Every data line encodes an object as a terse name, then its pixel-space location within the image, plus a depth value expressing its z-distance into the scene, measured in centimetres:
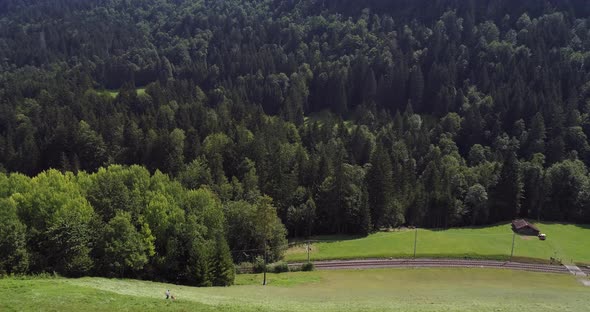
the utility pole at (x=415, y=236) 10738
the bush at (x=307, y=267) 9381
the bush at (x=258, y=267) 9300
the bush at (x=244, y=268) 9282
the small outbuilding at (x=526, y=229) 11806
